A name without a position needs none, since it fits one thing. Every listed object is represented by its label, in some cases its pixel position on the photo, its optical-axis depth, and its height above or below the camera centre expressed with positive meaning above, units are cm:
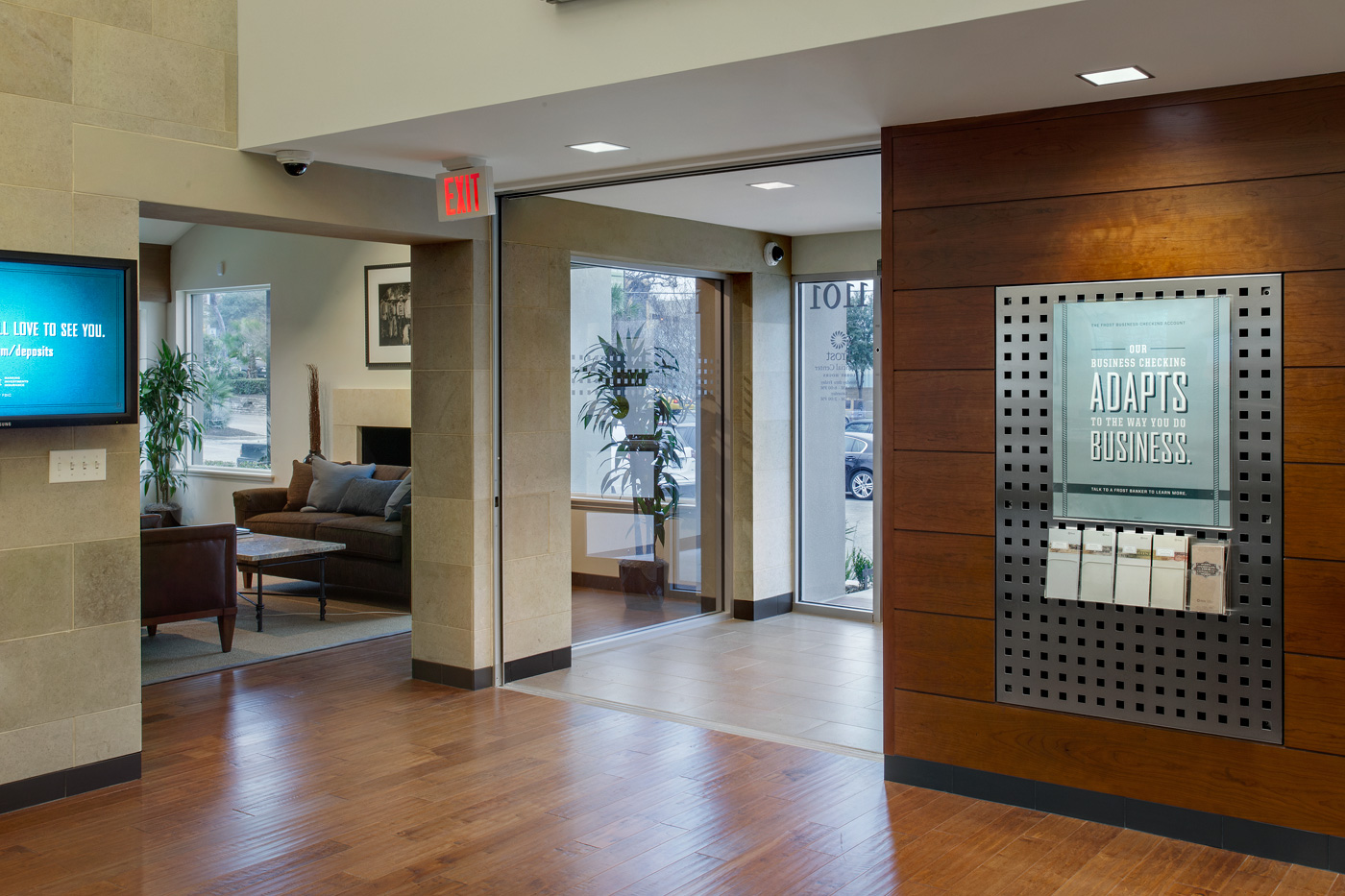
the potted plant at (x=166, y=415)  1081 +2
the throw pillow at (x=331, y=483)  854 -53
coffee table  691 -88
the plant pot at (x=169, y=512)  980 -89
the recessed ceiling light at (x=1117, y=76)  330 +101
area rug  615 -136
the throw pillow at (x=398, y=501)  780 -61
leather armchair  600 -89
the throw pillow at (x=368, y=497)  814 -61
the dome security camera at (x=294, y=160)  458 +106
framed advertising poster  354 -1
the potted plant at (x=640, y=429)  651 -10
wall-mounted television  384 +27
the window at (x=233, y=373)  1070 +43
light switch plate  403 -18
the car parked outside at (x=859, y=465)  739 -36
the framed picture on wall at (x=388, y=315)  900 +82
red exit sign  472 +95
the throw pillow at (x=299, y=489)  880 -58
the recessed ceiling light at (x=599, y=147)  445 +108
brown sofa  756 -89
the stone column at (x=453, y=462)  555 -24
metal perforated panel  345 -62
